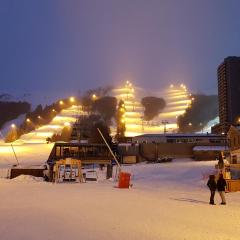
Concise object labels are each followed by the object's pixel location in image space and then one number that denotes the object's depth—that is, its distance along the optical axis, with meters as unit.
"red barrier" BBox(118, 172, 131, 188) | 21.11
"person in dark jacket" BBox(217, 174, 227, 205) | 13.60
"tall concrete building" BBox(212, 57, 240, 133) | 116.38
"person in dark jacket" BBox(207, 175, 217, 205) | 13.86
